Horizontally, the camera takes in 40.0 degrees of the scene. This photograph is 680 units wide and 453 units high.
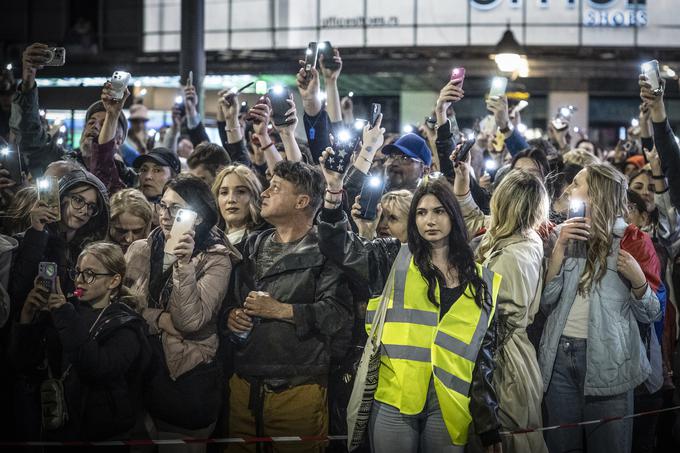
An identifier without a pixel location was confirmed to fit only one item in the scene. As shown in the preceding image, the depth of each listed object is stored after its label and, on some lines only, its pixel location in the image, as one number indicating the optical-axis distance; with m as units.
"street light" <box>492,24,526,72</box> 12.77
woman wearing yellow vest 5.10
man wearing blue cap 7.26
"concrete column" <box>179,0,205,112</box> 11.56
